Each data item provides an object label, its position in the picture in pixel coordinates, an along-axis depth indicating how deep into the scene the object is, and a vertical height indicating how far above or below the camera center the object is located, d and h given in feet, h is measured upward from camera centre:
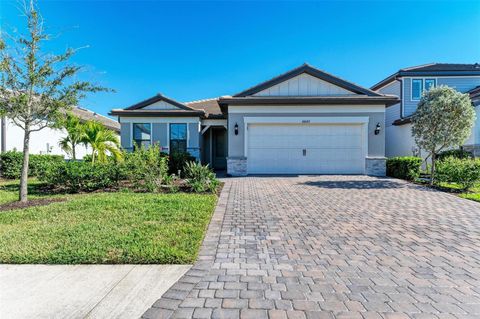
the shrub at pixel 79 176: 25.77 -1.68
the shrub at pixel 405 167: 34.19 -0.91
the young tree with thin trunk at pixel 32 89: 19.34 +5.98
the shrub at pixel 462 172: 26.58 -1.19
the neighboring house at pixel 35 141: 39.83 +3.60
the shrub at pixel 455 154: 37.29 +1.12
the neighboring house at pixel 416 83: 50.62 +16.48
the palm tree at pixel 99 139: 32.65 +2.94
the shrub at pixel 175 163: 40.29 -0.44
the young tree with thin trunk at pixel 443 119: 29.01 +5.17
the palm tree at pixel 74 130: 34.46 +4.34
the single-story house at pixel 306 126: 40.14 +5.80
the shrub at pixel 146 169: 26.78 -0.98
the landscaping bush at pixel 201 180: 26.07 -2.16
